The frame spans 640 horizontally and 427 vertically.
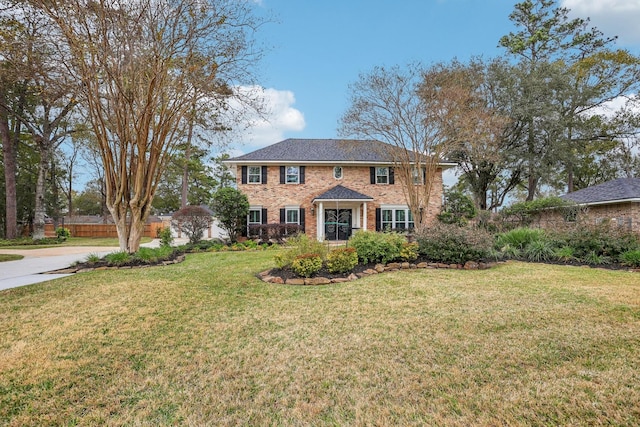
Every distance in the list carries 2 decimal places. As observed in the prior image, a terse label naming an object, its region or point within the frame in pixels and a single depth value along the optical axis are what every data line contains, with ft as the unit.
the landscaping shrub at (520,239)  30.99
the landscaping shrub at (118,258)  27.37
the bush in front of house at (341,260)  21.93
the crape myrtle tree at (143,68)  25.05
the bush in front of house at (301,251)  22.72
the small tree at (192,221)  45.88
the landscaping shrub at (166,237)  40.10
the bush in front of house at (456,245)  24.84
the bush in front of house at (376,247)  24.63
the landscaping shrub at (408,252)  25.32
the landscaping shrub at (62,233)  67.89
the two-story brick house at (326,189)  56.13
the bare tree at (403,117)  43.96
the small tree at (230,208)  47.57
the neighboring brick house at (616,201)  41.24
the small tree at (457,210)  54.70
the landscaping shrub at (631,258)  23.93
